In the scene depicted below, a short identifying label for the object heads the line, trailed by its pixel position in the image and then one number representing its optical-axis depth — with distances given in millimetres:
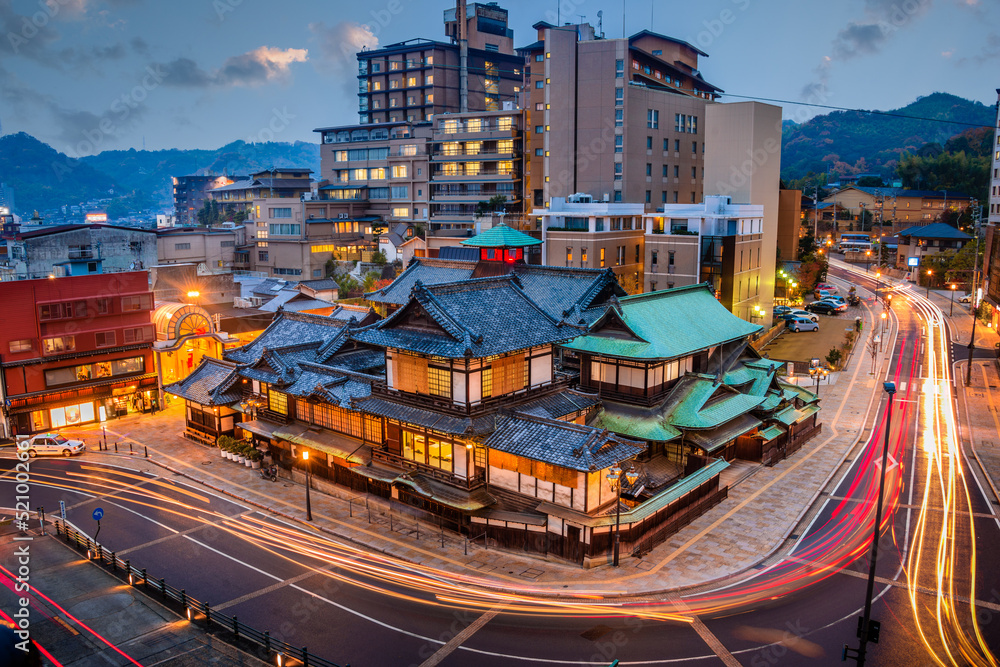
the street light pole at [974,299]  66562
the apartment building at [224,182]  196625
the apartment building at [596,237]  79312
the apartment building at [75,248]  78000
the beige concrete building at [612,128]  93000
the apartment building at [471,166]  115875
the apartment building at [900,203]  154400
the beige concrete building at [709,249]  77000
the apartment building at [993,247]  90188
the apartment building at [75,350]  53091
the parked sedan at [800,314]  94381
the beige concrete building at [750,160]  87062
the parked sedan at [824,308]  103375
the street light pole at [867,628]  23672
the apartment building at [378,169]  124312
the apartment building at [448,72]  147125
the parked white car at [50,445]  51156
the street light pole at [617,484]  32219
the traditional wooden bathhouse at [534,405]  34062
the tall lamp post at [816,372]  68356
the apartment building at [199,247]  94688
